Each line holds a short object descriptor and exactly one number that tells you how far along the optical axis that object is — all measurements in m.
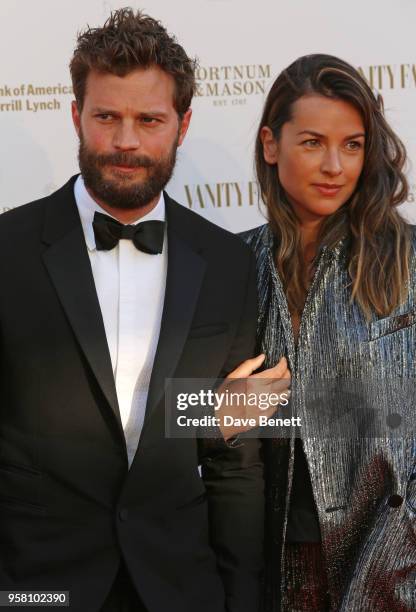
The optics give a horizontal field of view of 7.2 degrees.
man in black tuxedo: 4.26
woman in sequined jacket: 4.40
